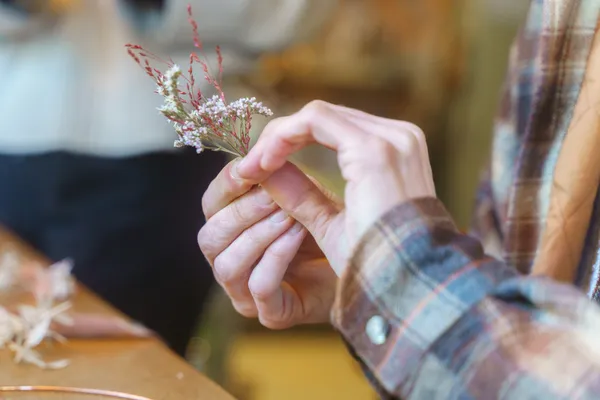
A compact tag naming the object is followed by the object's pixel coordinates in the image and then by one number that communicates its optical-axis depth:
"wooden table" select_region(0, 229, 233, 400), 0.83
